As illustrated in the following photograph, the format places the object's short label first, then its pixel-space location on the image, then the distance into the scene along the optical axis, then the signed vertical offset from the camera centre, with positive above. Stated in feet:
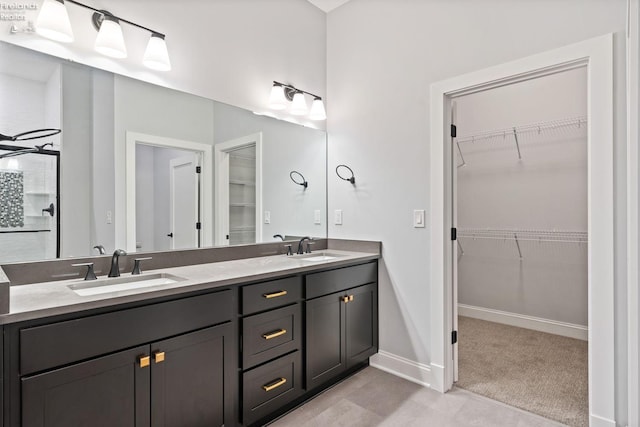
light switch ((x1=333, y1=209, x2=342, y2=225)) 9.50 -0.11
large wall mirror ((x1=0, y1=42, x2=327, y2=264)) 5.13 +0.87
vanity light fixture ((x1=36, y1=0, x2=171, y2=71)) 5.14 +2.88
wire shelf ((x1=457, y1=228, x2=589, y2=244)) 10.57 -0.74
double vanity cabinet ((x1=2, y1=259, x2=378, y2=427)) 3.80 -1.98
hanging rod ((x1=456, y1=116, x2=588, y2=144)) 10.43 +2.71
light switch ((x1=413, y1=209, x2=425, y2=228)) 7.84 -0.12
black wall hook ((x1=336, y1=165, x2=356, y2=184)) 9.17 +0.98
